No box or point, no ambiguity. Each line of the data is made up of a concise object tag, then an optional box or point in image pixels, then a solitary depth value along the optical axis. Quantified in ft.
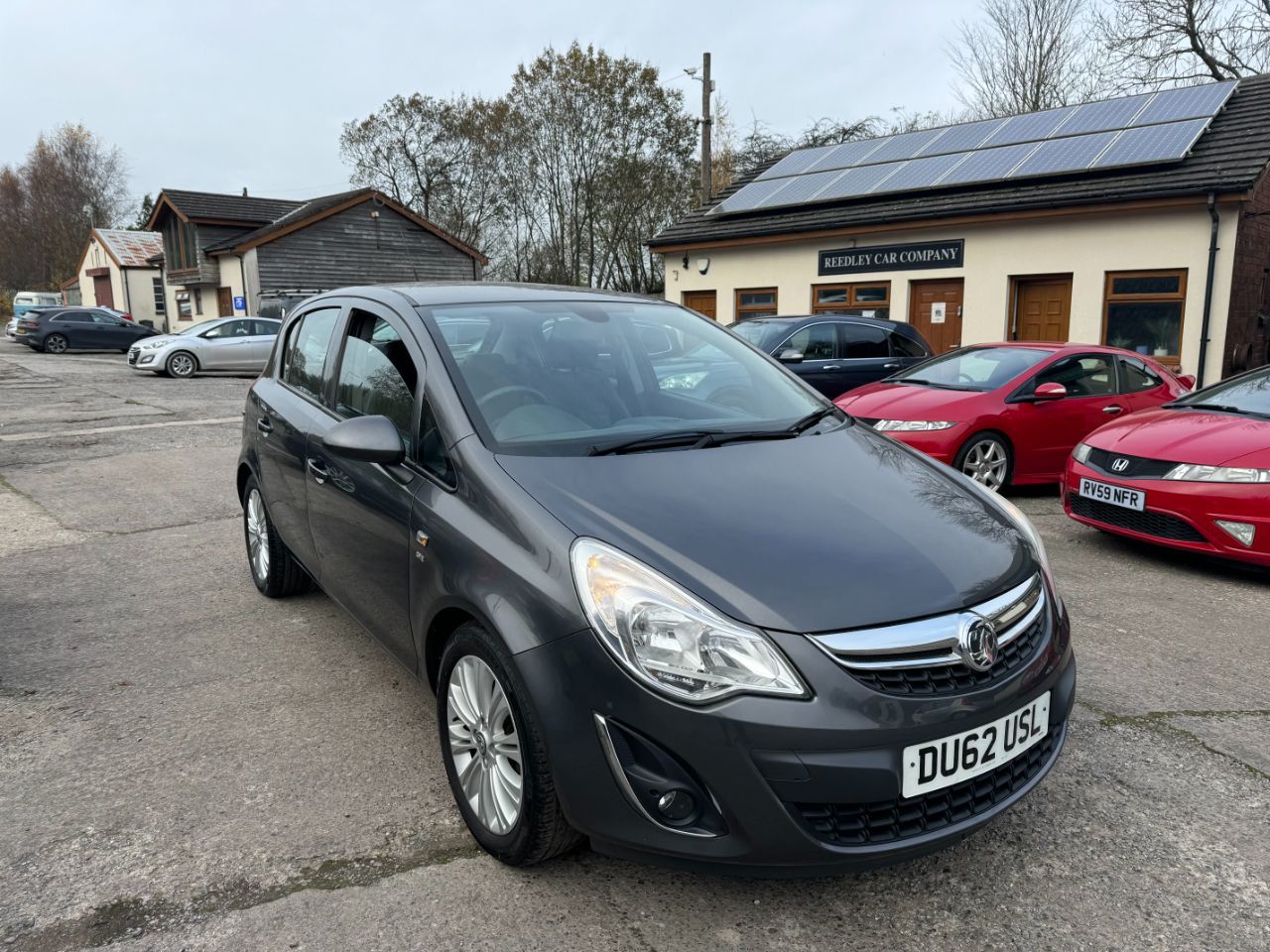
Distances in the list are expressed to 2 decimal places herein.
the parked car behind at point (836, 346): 34.12
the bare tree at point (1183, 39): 83.41
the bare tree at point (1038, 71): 92.02
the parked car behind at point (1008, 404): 24.54
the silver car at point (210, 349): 67.41
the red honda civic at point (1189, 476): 16.56
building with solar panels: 44.98
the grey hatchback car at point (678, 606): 6.76
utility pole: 72.79
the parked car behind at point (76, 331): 94.43
